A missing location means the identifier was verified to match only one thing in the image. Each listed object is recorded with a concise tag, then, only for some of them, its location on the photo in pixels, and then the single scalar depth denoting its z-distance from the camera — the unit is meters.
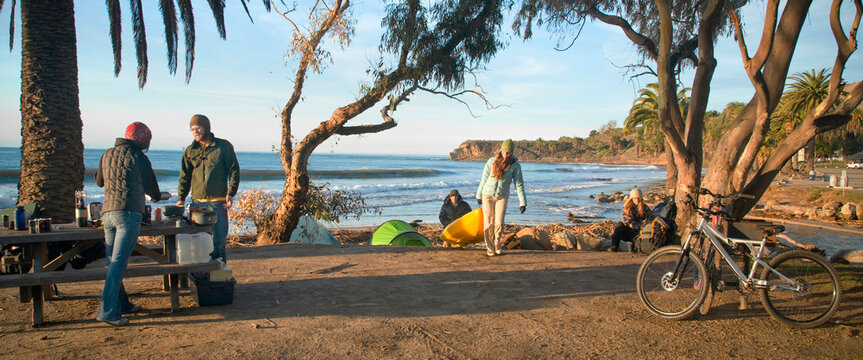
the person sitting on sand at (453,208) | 10.95
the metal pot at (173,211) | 4.52
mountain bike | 4.05
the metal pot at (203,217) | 4.50
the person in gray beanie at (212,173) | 4.95
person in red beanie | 3.92
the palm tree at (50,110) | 6.44
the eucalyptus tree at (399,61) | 9.65
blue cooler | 4.48
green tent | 8.81
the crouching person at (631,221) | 8.58
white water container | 4.44
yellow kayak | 8.10
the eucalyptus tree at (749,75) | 6.00
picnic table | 3.88
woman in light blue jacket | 6.96
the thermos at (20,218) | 4.25
